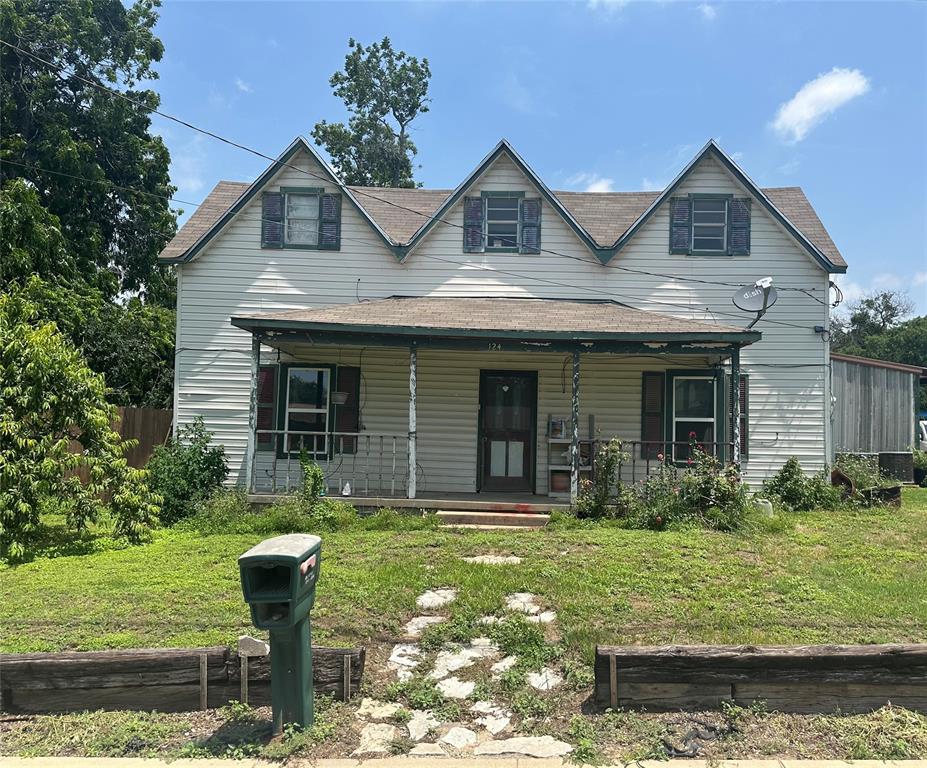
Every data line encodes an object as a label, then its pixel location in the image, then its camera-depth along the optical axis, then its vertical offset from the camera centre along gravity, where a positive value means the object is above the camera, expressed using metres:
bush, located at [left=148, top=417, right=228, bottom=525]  9.95 -0.94
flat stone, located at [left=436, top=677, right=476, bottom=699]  4.35 -1.83
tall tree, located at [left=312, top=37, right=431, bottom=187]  37.31 +19.07
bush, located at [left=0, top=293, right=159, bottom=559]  7.86 -0.35
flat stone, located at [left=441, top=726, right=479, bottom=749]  3.80 -1.90
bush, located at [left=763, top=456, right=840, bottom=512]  11.30 -1.10
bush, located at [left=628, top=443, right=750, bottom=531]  9.23 -1.08
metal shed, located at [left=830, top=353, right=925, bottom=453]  14.76 +0.66
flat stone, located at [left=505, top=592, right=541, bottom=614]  5.73 -1.65
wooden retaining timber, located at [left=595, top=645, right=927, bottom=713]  4.03 -1.58
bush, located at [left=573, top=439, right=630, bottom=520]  9.93 -1.05
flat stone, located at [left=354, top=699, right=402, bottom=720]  4.10 -1.88
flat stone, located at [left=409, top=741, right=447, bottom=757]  3.70 -1.92
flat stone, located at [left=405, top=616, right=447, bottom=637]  5.28 -1.72
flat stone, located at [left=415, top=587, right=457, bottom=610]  5.86 -1.66
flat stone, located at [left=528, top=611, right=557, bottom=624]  5.48 -1.68
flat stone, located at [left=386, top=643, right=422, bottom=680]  4.66 -1.80
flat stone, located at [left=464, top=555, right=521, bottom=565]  7.36 -1.61
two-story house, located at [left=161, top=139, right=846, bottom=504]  12.38 +2.10
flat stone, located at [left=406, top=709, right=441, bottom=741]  3.90 -1.90
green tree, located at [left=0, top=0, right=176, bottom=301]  21.80 +10.08
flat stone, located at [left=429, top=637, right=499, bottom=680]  4.69 -1.79
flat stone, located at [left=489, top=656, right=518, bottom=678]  4.64 -1.79
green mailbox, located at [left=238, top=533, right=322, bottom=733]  3.61 -1.09
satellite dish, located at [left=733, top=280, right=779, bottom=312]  11.40 +2.37
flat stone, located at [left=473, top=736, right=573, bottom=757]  3.71 -1.90
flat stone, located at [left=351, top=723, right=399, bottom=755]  3.74 -1.91
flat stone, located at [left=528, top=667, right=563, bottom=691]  4.43 -1.80
